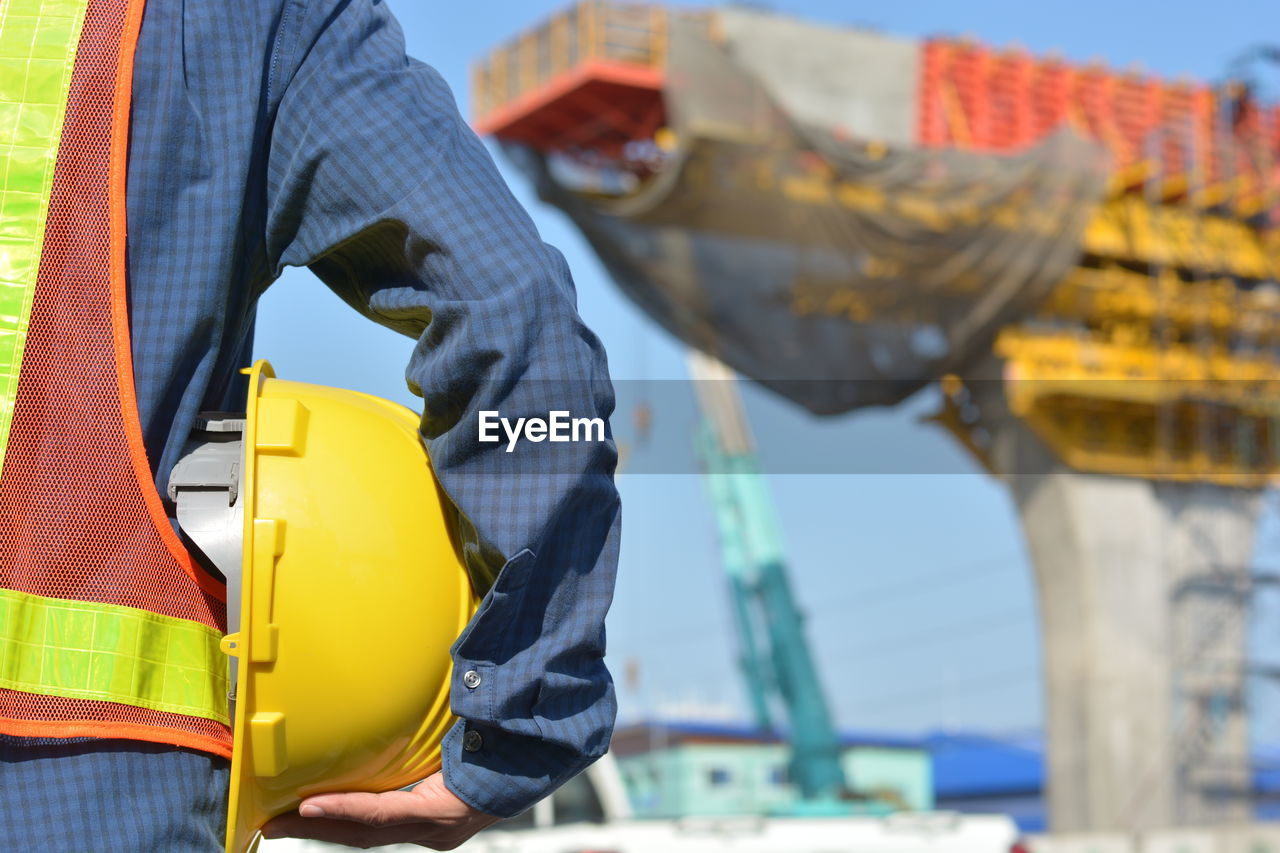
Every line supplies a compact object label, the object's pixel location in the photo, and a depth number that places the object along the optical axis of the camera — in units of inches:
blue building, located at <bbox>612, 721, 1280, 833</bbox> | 463.2
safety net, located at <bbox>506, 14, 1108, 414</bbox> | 440.8
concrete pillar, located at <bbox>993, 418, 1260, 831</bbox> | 497.4
